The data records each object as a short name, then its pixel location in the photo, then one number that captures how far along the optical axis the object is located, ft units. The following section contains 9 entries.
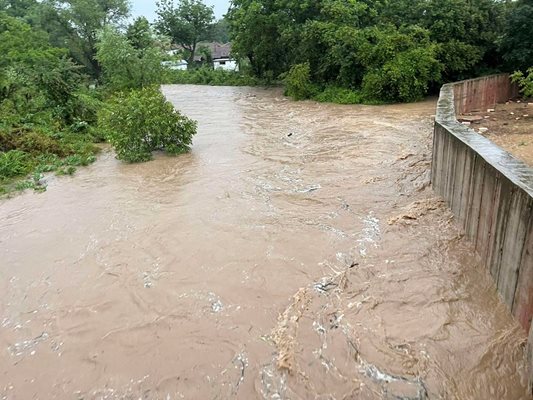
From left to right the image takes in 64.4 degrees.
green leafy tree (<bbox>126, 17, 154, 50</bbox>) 73.11
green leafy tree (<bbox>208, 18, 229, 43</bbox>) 183.89
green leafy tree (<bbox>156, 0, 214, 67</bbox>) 168.66
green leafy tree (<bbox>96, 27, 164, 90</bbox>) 66.28
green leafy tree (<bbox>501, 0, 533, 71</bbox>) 55.26
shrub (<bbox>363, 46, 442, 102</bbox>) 61.31
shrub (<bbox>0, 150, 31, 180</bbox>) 35.96
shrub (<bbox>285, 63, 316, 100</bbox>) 75.51
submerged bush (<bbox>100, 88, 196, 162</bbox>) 39.65
